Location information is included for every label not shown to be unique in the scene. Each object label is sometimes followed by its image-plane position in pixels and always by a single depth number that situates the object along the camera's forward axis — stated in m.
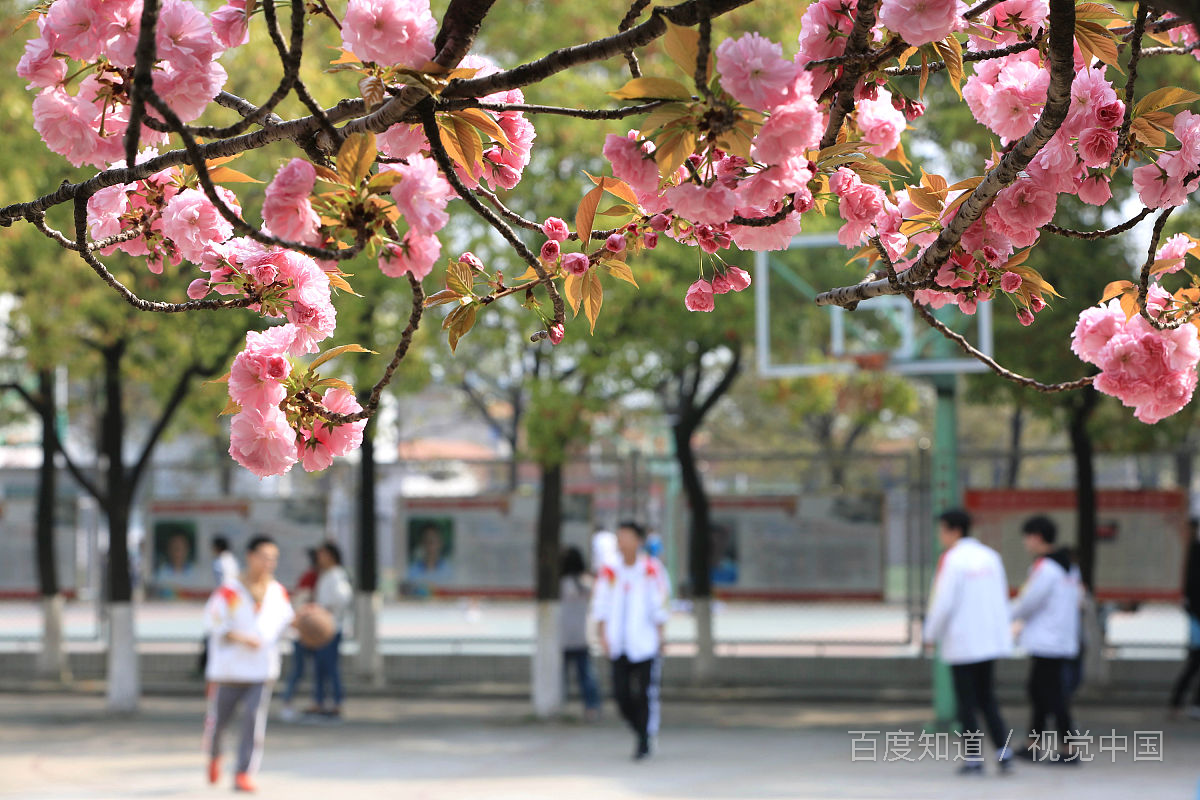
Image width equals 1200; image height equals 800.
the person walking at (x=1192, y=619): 23.92
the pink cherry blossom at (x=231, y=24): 4.88
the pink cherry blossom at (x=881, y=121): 5.86
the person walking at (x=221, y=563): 26.66
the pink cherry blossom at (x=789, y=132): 4.24
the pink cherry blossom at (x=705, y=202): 4.58
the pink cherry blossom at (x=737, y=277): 5.85
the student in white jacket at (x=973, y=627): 17.61
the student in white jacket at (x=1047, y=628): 18.62
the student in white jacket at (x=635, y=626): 19.47
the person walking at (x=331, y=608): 24.69
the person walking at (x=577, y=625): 24.72
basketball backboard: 21.30
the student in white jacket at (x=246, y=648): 16.81
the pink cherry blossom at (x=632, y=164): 4.58
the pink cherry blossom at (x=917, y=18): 4.54
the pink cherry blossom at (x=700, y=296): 5.90
